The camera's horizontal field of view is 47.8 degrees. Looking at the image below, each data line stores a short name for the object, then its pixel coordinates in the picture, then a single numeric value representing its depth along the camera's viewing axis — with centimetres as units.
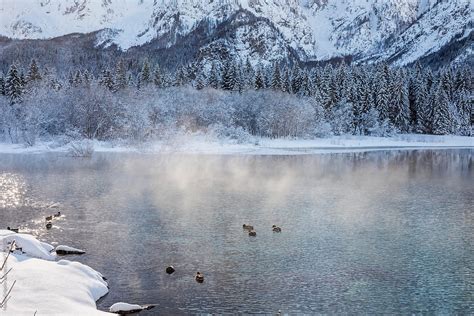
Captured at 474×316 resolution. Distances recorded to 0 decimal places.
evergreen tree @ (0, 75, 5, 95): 10336
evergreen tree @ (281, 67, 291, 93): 11424
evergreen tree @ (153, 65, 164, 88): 11766
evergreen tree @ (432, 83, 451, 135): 11844
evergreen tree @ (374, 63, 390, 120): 11638
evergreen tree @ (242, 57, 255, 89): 11495
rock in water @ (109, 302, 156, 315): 1669
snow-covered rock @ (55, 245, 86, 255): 2300
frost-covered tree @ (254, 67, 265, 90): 11512
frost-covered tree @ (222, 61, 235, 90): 11719
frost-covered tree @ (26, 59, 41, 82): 10681
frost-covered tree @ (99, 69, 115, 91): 11376
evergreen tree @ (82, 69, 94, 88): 10034
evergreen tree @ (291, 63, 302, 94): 12006
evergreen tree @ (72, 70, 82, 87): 10509
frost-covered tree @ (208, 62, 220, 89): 11706
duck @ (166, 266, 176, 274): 2083
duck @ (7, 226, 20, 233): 2610
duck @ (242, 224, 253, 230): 2820
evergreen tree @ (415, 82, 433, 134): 12019
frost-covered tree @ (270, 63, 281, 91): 11338
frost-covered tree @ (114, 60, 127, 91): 11344
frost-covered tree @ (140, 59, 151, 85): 11961
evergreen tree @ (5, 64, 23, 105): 9944
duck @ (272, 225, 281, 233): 2827
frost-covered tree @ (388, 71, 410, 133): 11762
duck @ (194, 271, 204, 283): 1986
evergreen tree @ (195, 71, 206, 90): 11681
